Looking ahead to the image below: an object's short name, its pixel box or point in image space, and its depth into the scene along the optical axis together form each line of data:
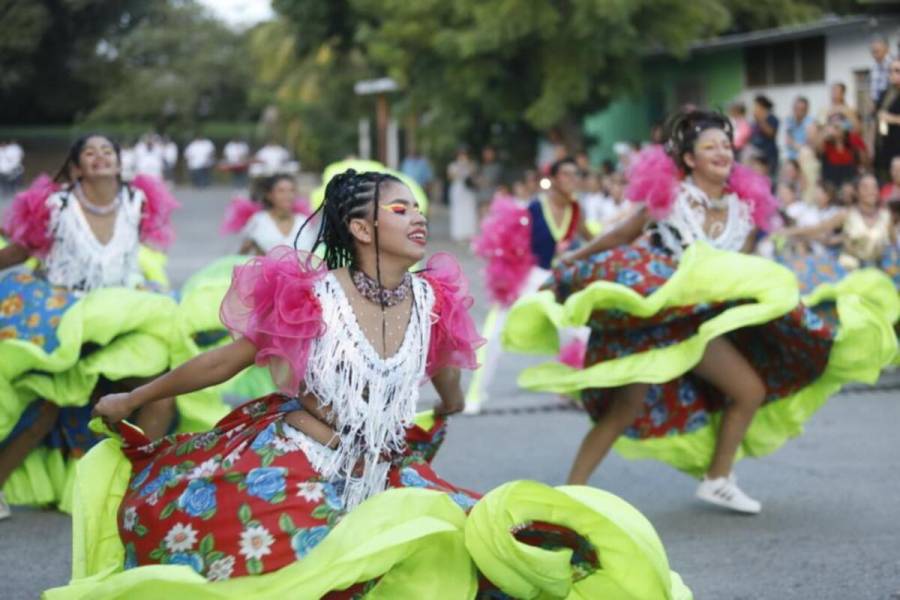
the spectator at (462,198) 25.31
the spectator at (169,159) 50.19
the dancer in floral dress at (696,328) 6.50
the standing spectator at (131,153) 40.96
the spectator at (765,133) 17.02
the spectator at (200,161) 48.31
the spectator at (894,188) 12.44
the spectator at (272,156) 39.09
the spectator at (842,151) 15.07
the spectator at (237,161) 46.06
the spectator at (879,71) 13.98
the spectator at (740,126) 17.28
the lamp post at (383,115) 32.22
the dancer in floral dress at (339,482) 4.09
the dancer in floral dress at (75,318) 6.87
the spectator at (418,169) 30.00
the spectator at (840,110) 15.16
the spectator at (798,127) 17.02
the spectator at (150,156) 40.12
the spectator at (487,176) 25.83
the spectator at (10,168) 42.69
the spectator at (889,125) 13.31
